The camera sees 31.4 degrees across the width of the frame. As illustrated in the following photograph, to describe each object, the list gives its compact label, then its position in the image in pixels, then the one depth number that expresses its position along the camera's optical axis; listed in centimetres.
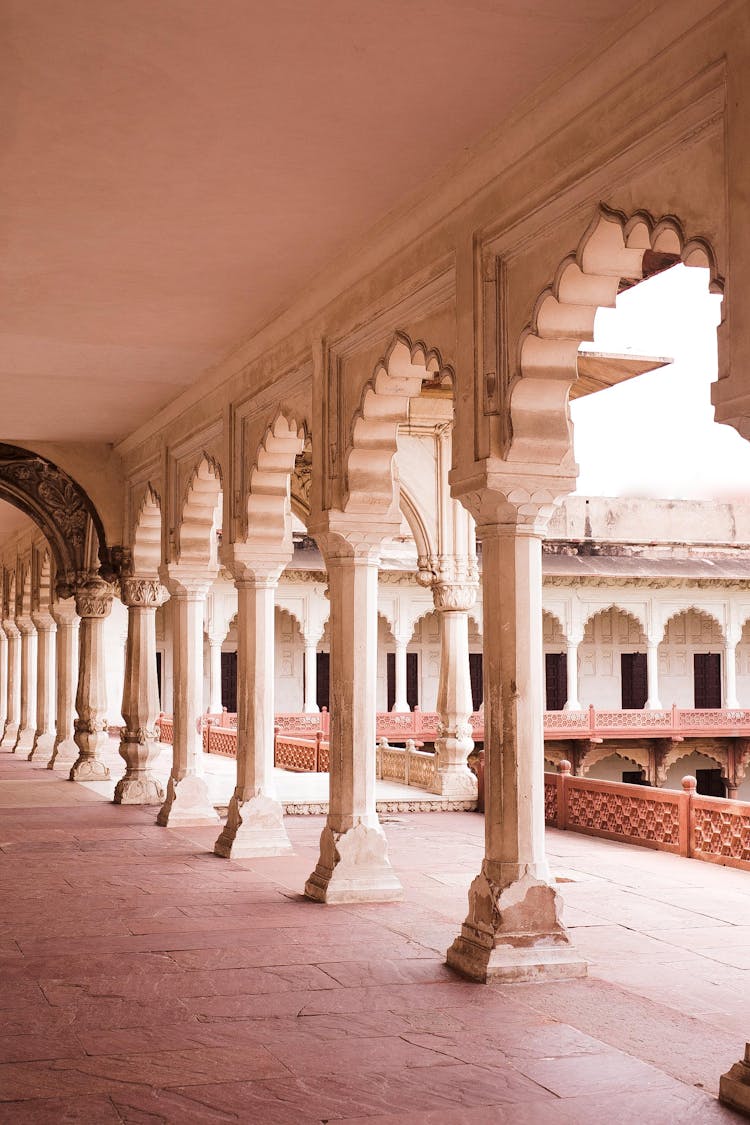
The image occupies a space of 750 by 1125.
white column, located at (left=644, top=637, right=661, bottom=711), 3029
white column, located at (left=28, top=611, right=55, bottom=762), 2122
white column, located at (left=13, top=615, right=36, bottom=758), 2316
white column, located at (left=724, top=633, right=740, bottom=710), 3086
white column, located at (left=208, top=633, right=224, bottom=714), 2686
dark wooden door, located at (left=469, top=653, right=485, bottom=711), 3117
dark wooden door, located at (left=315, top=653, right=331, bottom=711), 3138
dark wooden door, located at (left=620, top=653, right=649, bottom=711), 3259
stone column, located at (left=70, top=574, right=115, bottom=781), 1692
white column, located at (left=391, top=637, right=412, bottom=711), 2737
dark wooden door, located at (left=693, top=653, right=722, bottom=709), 3328
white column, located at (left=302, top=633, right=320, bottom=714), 2737
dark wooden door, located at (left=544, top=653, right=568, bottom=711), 3125
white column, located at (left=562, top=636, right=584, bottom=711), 2939
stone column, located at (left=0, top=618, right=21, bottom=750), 2486
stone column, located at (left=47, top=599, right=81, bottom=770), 1902
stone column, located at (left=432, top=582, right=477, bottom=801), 1459
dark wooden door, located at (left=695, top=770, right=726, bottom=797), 3136
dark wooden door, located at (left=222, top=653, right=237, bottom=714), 3041
